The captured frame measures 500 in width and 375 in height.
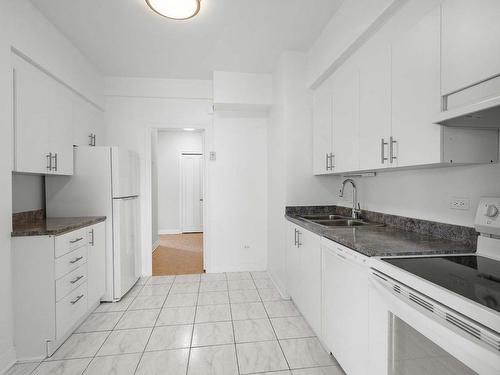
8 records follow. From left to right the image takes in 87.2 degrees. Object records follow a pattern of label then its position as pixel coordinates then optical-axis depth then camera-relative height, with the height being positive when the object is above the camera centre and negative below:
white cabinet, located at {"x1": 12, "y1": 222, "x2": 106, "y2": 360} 1.91 -0.80
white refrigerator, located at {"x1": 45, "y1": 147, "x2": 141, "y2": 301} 2.80 -0.09
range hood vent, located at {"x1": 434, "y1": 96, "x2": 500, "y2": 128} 1.00 +0.30
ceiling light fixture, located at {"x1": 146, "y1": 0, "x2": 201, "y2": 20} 2.00 +1.40
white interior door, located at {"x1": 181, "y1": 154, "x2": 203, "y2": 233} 6.81 -0.16
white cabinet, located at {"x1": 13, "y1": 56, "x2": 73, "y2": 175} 2.02 +0.56
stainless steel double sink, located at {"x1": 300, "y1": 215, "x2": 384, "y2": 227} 2.45 -0.36
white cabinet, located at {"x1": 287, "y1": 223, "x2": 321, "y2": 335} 2.02 -0.77
